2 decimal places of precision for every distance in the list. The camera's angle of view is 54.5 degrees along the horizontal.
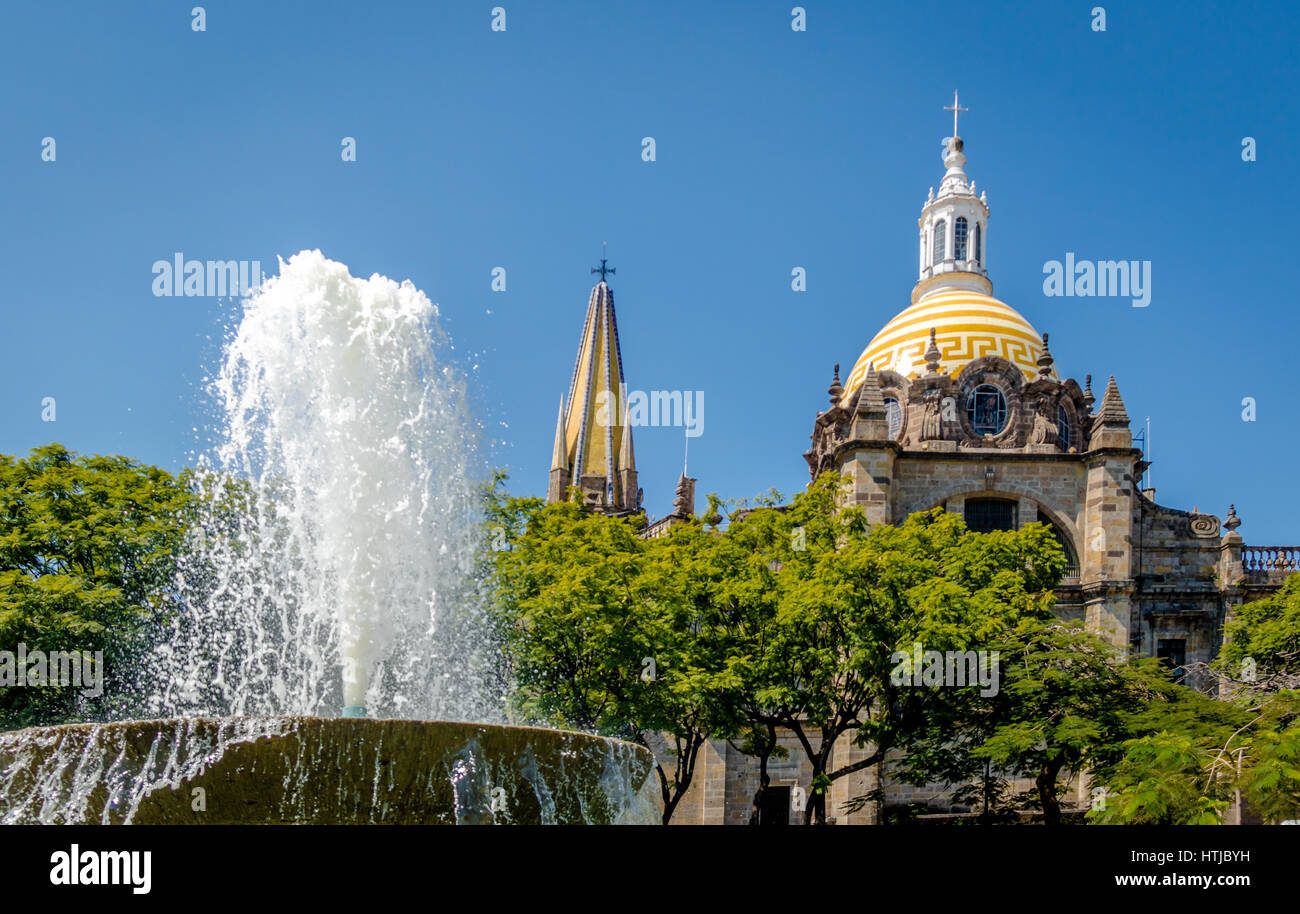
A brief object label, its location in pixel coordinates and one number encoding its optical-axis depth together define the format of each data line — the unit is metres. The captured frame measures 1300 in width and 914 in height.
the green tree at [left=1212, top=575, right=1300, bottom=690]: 30.67
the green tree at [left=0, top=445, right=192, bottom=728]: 23.31
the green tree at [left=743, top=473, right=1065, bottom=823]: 26.44
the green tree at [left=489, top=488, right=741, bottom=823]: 26.34
